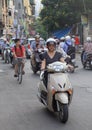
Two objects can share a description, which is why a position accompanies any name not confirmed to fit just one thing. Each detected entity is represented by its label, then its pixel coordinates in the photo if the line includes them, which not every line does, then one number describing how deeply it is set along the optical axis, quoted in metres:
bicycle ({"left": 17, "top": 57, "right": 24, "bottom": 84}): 16.62
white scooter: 8.89
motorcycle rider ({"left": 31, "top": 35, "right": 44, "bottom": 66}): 20.20
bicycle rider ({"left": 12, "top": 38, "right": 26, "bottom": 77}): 17.33
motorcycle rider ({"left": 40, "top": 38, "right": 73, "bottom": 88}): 9.90
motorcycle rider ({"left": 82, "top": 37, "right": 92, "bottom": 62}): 22.42
